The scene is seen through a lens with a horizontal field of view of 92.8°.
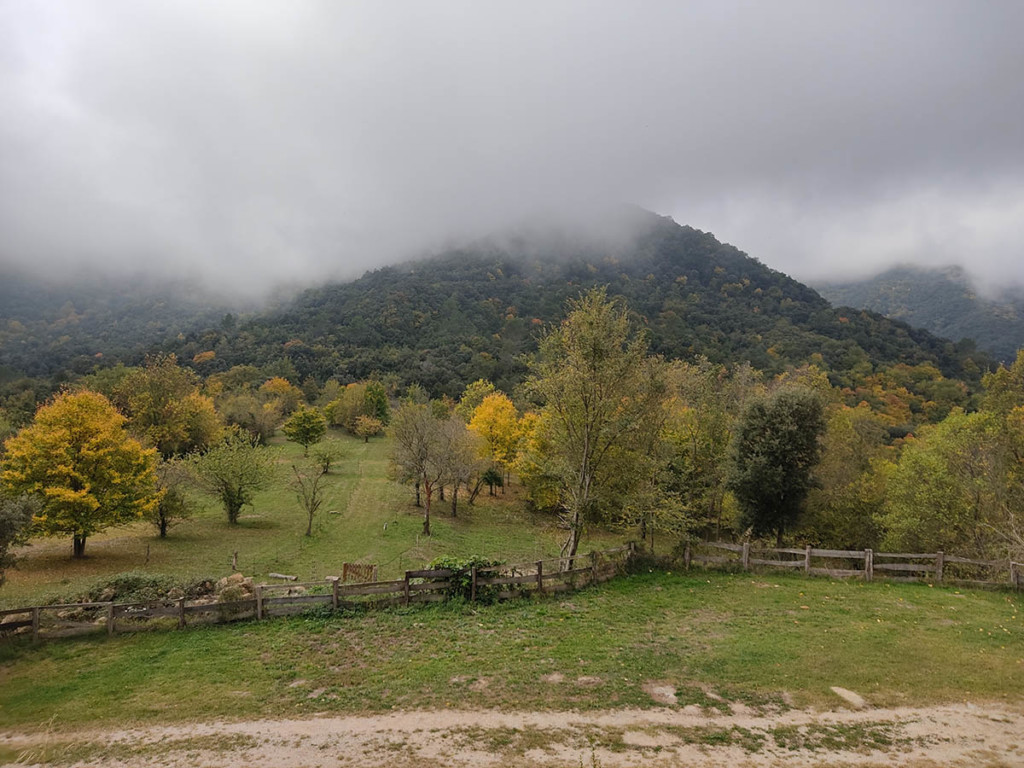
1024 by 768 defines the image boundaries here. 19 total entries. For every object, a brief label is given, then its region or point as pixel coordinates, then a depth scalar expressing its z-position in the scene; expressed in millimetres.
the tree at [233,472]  31672
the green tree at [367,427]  70438
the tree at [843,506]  28000
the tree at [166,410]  47906
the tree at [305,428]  58100
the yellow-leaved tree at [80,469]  22312
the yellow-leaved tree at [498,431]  42719
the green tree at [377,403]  78500
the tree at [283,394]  81688
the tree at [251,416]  64625
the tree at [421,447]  33812
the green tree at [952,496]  22125
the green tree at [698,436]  27922
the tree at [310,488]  30703
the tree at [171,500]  28703
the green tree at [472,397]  55253
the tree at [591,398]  19125
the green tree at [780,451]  24328
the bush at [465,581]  16109
